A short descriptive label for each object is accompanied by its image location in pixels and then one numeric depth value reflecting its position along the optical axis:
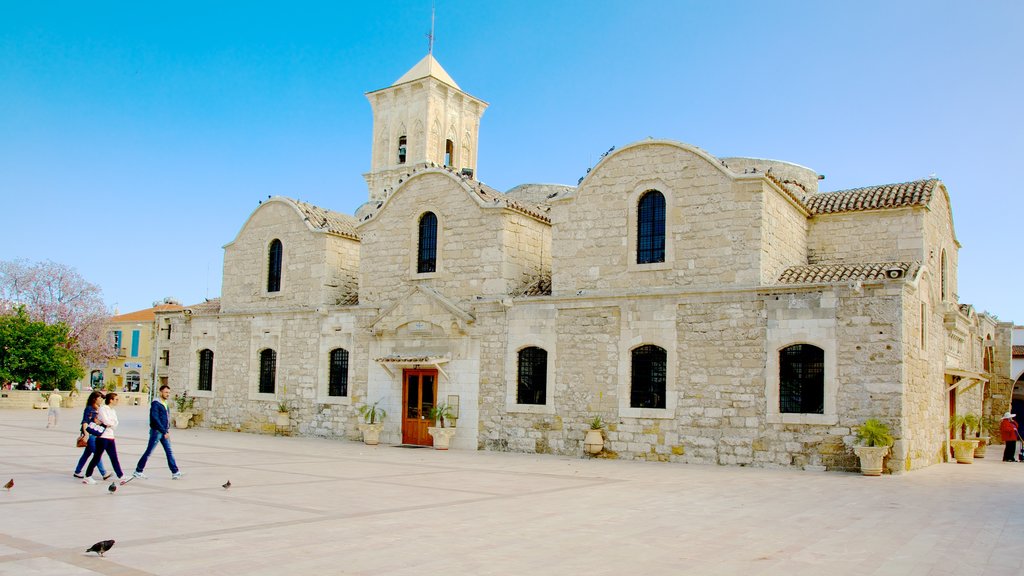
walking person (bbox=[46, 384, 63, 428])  24.77
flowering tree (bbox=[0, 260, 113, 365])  46.03
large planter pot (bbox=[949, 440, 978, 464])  19.00
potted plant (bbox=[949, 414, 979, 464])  19.02
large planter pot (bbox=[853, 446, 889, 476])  15.08
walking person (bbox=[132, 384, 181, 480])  12.28
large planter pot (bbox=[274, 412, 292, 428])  24.25
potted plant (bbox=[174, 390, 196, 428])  26.83
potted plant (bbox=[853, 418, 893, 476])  15.09
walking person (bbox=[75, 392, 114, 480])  11.96
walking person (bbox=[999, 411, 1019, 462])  20.56
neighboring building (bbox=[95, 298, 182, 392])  56.12
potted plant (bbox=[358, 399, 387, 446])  21.70
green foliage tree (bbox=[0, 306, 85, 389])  38.12
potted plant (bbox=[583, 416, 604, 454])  18.36
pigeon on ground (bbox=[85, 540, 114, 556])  6.97
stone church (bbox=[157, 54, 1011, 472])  16.44
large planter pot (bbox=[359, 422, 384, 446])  21.69
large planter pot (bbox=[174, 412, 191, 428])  26.80
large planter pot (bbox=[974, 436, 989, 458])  21.21
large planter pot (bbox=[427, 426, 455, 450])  20.47
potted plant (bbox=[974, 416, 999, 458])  21.30
